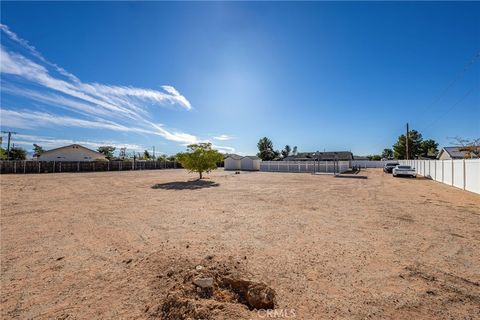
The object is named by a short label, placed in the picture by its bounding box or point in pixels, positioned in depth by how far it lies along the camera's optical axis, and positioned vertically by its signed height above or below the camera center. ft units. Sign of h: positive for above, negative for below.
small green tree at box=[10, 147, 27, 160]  168.82 +6.53
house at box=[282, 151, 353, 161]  174.56 +8.28
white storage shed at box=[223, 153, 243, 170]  149.38 +1.41
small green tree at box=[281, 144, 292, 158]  254.47 +16.31
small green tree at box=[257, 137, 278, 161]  217.56 +15.83
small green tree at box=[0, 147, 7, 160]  123.33 +4.57
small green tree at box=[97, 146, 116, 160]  222.89 +13.40
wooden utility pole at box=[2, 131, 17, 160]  115.97 +14.73
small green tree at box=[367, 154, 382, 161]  242.33 +9.98
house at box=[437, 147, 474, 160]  114.62 +7.45
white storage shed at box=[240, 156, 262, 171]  144.15 +0.78
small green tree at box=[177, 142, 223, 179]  69.41 +1.87
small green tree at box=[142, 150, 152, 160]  225.31 +8.69
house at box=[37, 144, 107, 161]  144.97 +5.74
